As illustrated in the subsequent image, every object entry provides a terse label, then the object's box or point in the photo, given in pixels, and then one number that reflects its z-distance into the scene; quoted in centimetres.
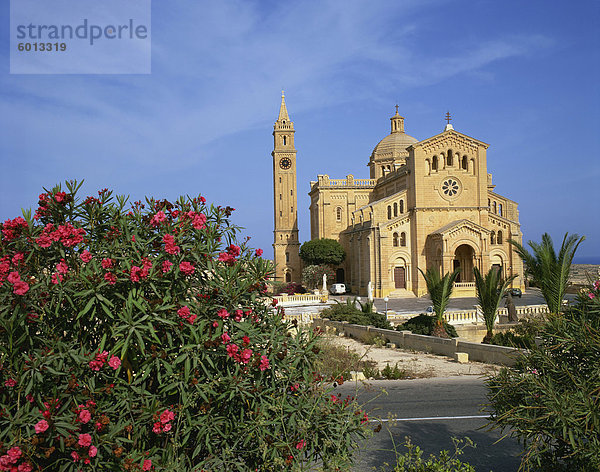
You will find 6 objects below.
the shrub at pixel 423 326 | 2086
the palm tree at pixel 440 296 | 2005
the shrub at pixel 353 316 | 2387
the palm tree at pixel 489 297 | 1925
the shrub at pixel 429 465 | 490
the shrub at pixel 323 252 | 5225
